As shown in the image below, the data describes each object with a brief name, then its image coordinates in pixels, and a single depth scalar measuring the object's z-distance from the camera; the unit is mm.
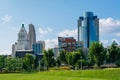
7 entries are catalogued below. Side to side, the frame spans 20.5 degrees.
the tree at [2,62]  134550
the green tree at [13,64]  139000
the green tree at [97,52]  88750
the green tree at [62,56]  116250
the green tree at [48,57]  108562
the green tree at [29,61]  123694
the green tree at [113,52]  97538
